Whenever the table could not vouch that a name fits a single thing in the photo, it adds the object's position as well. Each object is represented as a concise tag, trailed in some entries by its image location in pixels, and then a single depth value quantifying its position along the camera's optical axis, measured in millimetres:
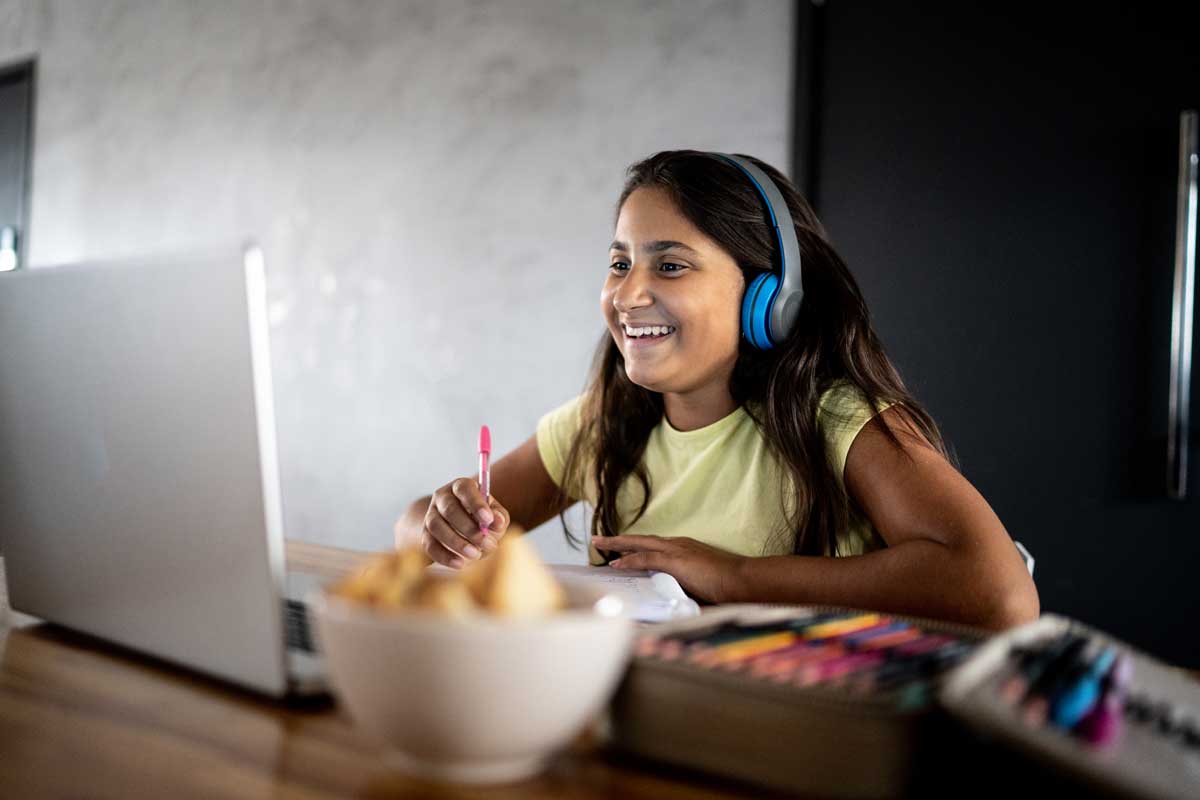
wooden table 519
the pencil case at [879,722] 454
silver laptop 625
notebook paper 892
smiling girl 1062
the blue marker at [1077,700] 479
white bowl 452
